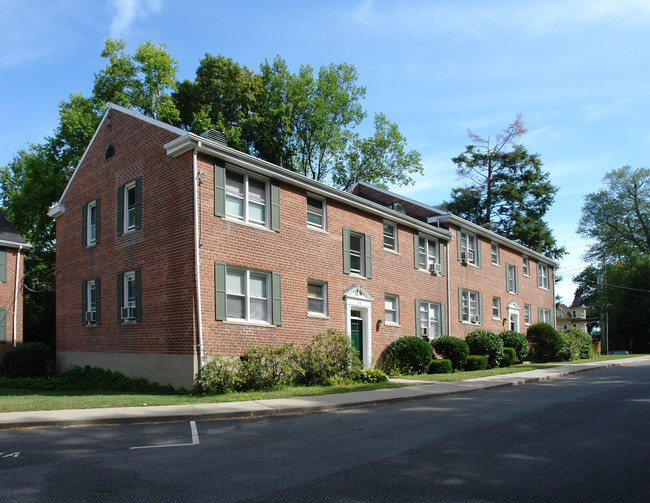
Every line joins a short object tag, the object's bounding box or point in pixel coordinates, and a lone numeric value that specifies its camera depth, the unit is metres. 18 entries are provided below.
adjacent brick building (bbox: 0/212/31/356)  26.08
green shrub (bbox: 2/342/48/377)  22.28
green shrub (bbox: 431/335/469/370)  23.42
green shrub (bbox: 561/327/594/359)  32.94
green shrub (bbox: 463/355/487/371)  23.98
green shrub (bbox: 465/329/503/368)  25.52
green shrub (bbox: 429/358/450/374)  22.00
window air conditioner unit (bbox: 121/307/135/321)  17.25
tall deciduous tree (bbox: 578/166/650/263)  56.28
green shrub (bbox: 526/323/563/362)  30.02
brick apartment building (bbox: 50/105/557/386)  15.39
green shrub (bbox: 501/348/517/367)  26.59
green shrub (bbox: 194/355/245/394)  14.24
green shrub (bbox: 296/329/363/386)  16.97
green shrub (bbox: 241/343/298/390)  15.14
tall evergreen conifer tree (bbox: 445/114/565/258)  49.31
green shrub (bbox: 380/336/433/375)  21.42
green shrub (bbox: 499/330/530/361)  28.50
